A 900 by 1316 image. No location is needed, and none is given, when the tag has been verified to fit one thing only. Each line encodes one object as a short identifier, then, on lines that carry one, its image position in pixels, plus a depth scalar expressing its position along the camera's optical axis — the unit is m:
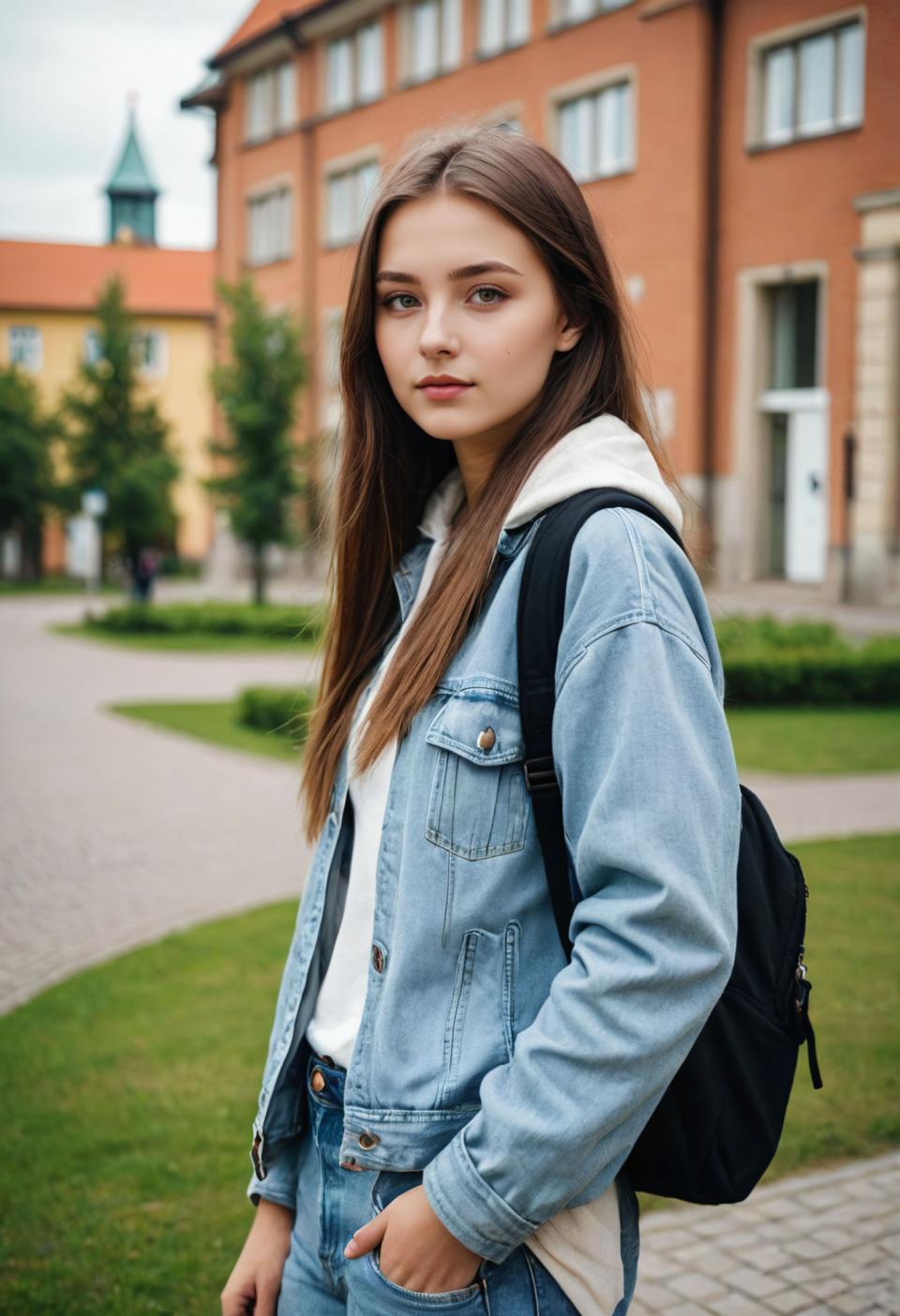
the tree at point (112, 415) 41.62
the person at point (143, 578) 35.41
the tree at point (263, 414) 30.06
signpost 35.91
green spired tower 81.19
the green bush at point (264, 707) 14.50
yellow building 57.66
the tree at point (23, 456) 48.41
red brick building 23.58
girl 1.42
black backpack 1.55
